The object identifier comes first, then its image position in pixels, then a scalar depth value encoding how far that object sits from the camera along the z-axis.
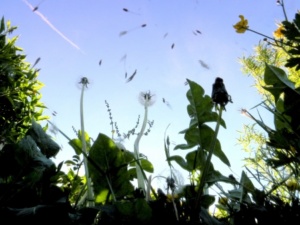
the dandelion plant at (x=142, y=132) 0.91
